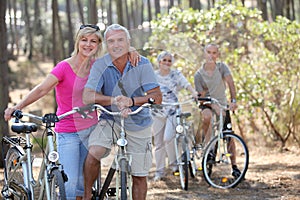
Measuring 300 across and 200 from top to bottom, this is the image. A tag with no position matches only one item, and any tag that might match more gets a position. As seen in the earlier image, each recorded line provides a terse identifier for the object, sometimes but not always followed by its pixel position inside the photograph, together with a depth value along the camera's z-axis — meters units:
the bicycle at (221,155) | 8.32
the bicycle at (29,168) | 5.20
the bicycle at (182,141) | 8.61
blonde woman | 5.47
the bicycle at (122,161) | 5.09
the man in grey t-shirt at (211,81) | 8.63
